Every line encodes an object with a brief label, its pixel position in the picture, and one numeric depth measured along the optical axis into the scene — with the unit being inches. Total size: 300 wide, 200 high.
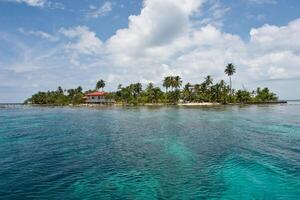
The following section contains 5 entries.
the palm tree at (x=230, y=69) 4849.3
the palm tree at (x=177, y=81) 5092.3
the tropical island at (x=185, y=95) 4856.3
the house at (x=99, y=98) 5518.4
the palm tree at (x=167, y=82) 5124.0
